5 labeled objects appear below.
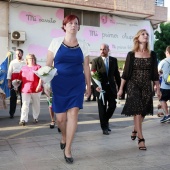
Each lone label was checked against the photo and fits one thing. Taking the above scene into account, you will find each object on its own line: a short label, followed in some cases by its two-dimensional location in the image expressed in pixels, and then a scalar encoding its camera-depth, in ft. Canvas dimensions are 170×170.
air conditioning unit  63.26
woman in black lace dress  16.74
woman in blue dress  13.88
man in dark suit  21.42
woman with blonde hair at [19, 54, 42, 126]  25.12
